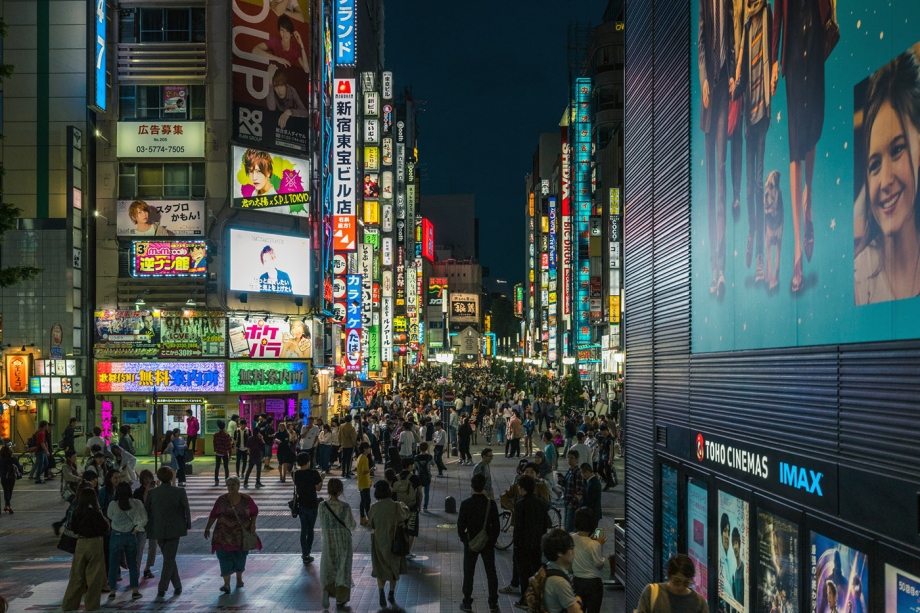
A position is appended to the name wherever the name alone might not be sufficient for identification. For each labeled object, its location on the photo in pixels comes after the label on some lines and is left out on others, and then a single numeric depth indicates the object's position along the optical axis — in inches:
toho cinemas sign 232.1
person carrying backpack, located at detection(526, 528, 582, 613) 283.0
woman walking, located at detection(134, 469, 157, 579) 533.3
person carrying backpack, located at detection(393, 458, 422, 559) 587.2
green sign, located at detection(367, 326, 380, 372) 2431.1
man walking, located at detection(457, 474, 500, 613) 470.0
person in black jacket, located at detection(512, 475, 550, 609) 456.1
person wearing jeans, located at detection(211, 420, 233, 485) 1001.5
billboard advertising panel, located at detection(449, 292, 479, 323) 7534.5
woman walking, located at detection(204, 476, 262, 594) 510.9
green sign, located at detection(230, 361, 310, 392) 1453.5
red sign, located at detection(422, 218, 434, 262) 6309.1
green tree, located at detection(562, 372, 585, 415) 1715.1
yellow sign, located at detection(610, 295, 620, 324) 2011.6
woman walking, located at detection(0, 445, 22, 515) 827.4
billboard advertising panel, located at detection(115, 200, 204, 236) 1457.9
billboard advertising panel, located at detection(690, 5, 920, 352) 190.2
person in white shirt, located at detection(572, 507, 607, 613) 362.6
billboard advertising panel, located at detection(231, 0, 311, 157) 1483.8
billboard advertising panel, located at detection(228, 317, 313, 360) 1469.0
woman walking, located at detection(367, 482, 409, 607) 486.6
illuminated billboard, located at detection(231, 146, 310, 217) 1482.5
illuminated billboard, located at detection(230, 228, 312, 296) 1487.5
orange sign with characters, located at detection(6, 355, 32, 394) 1346.0
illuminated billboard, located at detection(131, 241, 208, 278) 1464.1
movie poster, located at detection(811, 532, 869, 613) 213.6
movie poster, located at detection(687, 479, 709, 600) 342.5
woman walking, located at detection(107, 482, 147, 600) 504.7
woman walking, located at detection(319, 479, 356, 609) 482.0
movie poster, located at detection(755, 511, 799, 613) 257.9
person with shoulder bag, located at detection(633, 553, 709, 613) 268.2
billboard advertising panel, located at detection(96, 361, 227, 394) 1414.9
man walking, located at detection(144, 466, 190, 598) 508.1
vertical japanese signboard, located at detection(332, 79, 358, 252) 1919.3
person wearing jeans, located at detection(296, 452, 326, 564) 571.8
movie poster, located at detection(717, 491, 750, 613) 300.2
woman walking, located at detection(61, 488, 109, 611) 473.1
